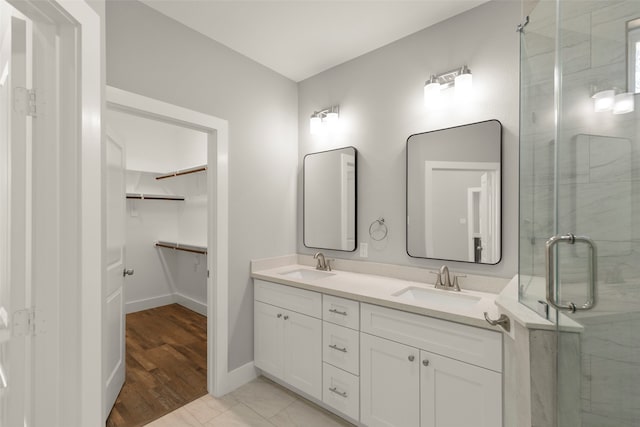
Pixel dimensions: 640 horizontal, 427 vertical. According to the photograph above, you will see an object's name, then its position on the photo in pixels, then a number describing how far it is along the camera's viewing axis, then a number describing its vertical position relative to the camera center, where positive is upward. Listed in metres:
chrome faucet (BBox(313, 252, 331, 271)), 2.56 -0.45
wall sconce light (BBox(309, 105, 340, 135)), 2.58 +0.87
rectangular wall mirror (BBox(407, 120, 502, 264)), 1.81 +0.14
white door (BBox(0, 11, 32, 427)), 0.95 -0.05
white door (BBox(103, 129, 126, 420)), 1.83 -0.36
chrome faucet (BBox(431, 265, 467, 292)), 1.88 -0.45
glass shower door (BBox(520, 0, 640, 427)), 0.89 +0.03
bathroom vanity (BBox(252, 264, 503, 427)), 1.37 -0.80
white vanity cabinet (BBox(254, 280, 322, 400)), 2.00 -0.93
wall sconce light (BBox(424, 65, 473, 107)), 1.87 +0.88
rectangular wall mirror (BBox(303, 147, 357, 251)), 2.49 +0.12
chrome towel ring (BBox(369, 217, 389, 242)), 2.31 -0.14
